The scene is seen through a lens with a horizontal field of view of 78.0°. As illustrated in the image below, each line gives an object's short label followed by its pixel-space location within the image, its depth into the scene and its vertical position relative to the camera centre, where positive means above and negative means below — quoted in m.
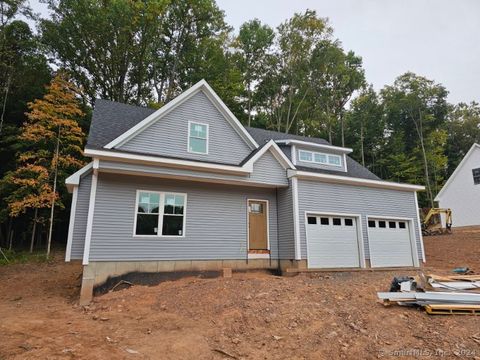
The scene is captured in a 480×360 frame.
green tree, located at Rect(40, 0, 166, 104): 20.03 +13.98
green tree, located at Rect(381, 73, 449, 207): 33.81 +14.29
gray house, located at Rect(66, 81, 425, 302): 9.01 +1.27
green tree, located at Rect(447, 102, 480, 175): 37.72 +13.91
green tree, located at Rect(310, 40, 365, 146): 27.08 +15.84
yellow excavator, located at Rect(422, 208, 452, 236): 22.55 +1.19
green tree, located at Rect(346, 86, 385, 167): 34.12 +13.12
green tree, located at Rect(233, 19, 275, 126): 28.23 +18.21
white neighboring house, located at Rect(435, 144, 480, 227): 22.27 +3.65
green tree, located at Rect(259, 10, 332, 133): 26.38 +15.76
